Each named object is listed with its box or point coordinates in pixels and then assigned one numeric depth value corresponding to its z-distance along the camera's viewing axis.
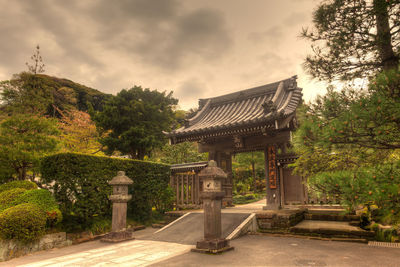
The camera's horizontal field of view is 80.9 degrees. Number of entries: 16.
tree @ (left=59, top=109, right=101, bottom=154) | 16.48
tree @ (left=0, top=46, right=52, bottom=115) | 10.54
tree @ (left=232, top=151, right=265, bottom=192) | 24.72
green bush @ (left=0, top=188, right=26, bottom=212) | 7.45
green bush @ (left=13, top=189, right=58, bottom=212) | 7.55
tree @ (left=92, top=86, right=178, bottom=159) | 18.66
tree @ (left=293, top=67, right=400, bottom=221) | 3.28
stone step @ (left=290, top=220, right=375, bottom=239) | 7.07
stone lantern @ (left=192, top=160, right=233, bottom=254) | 5.96
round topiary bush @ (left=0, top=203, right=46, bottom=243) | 6.51
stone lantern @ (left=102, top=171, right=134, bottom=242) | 7.90
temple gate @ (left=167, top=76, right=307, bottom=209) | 9.99
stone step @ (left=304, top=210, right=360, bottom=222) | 9.12
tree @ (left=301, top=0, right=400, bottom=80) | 4.44
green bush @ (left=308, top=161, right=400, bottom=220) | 3.18
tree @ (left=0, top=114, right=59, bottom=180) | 9.13
